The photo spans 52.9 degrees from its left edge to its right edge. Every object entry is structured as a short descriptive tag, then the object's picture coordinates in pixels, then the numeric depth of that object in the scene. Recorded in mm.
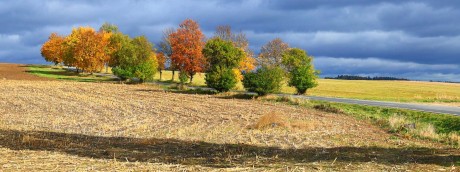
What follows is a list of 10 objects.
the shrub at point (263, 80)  55844
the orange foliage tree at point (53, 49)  130875
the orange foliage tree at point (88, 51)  100812
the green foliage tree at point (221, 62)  61844
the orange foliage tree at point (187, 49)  82125
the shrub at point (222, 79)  61562
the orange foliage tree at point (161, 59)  99375
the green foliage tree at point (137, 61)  81625
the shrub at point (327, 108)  40281
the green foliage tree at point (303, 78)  69250
